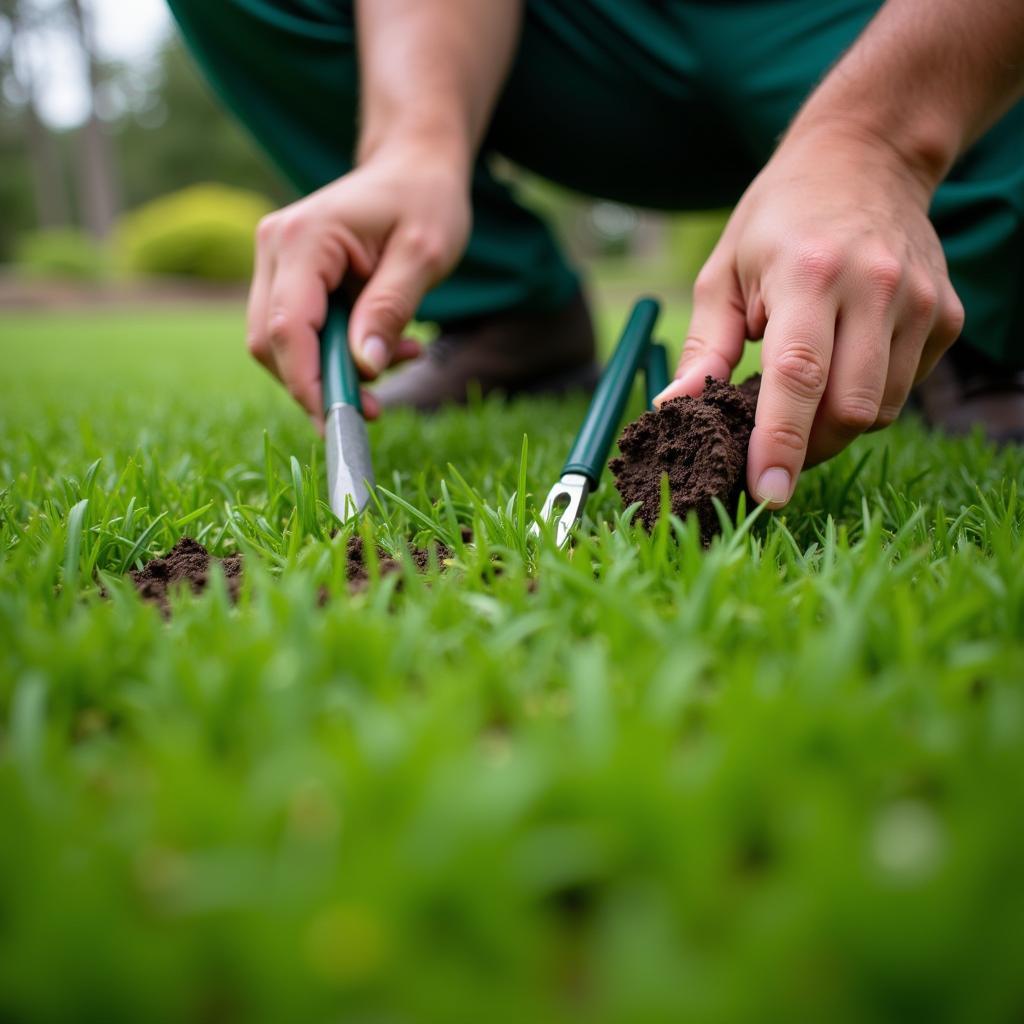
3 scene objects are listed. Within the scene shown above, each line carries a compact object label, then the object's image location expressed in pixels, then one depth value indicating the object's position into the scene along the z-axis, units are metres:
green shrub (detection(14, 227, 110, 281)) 19.40
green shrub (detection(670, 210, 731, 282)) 15.16
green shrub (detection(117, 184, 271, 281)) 18.98
